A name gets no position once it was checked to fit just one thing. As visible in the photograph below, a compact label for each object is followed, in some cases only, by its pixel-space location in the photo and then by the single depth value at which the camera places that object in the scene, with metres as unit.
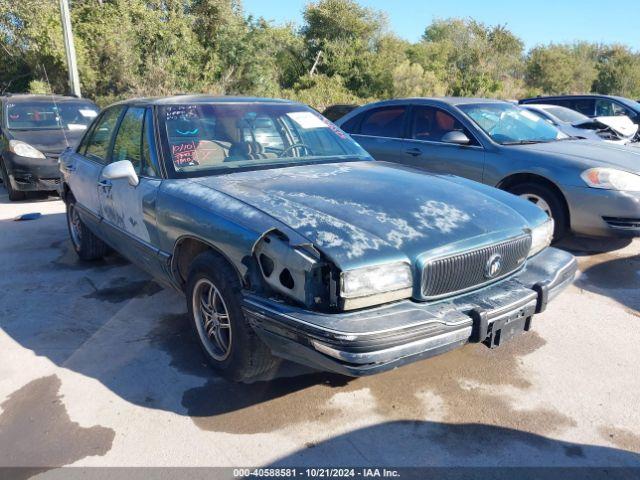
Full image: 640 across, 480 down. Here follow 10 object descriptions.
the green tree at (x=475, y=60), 27.89
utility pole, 12.85
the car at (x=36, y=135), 8.08
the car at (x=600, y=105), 11.58
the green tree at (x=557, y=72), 34.09
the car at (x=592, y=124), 8.62
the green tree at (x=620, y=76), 34.13
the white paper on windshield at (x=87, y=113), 9.32
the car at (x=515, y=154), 4.89
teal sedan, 2.37
